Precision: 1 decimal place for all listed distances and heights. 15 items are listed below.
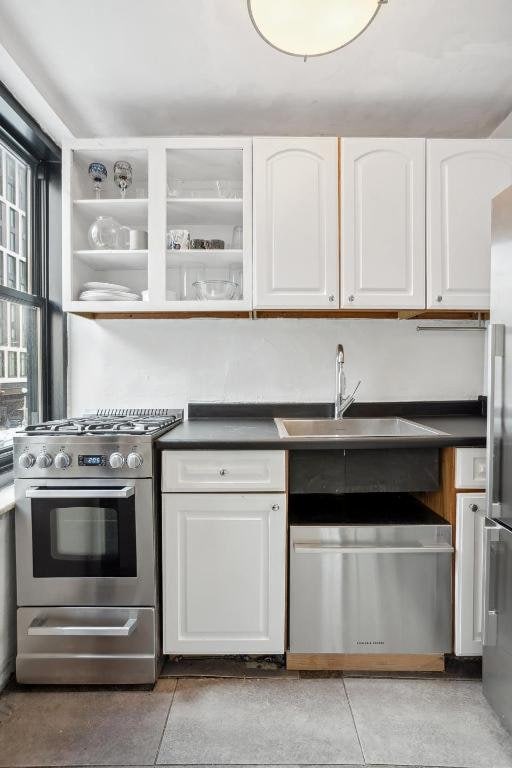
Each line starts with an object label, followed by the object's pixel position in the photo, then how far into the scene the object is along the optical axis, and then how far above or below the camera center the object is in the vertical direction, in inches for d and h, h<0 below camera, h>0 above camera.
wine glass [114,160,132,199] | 80.8 +36.8
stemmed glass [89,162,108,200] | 79.2 +36.2
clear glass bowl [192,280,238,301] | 78.7 +14.8
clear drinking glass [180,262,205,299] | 86.9 +19.0
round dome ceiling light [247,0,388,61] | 46.3 +38.3
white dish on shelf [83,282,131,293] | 79.2 +15.3
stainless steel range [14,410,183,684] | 63.9 -27.7
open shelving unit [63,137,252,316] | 77.6 +30.4
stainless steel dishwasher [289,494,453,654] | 65.6 -33.1
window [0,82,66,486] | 77.1 +17.8
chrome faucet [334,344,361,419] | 84.8 -3.4
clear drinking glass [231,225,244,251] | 81.0 +24.9
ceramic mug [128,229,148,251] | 80.1 +24.1
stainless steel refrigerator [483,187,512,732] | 55.7 -13.8
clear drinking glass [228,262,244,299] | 86.0 +19.6
